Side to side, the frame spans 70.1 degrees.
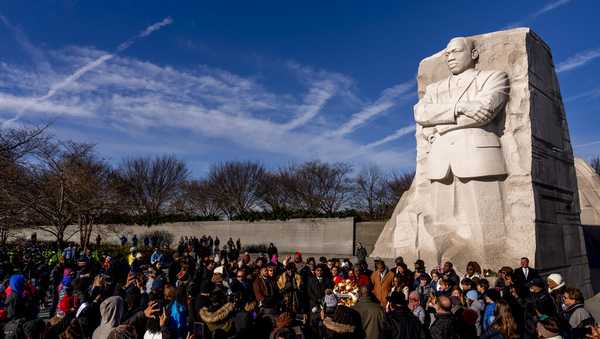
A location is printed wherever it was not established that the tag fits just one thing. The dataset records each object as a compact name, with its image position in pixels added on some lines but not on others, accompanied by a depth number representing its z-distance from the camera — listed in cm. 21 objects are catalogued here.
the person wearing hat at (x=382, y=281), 675
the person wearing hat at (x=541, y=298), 436
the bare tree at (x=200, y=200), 4459
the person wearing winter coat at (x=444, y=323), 384
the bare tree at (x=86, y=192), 1627
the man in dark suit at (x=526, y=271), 715
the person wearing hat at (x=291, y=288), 651
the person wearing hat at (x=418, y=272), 689
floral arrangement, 605
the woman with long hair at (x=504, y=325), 408
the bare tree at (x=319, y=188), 4241
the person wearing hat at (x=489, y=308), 504
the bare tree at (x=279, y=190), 4350
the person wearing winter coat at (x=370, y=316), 420
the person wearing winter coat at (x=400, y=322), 398
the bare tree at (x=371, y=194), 4241
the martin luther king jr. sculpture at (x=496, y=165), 896
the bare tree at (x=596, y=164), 3834
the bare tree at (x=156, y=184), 4197
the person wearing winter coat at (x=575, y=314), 417
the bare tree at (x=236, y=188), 4341
